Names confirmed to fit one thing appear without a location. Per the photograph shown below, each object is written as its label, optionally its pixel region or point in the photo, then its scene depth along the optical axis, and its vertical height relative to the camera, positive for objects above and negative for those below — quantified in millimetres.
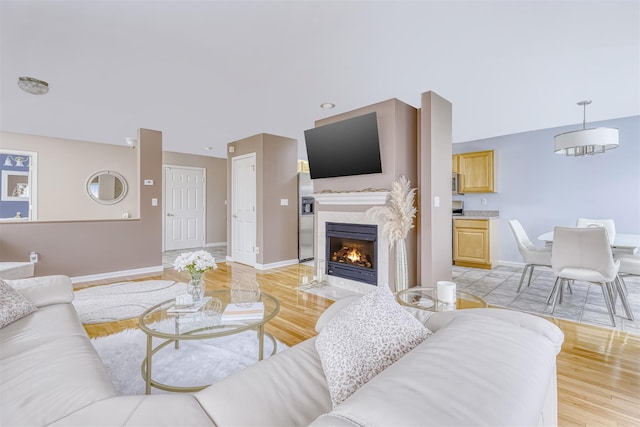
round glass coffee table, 1551 -622
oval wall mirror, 5703 +586
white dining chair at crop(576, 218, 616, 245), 3610 -137
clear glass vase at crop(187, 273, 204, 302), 1944 -476
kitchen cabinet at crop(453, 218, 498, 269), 4875 -494
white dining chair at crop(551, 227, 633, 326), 2596 -443
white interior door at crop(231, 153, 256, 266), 5094 +116
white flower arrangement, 1903 -311
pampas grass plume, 2969 +14
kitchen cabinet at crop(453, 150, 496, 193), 5285 +796
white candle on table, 1819 -495
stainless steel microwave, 5660 +622
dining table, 2847 -298
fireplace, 3463 -465
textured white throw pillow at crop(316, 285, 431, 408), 869 -422
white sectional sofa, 542 -543
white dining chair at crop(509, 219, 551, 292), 3346 -446
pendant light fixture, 3059 +802
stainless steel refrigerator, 5391 -59
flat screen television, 3271 +809
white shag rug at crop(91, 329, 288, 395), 1733 -968
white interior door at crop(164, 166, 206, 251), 6773 +186
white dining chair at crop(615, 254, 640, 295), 2773 -498
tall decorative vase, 2949 -548
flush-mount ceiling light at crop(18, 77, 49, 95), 2854 +1323
